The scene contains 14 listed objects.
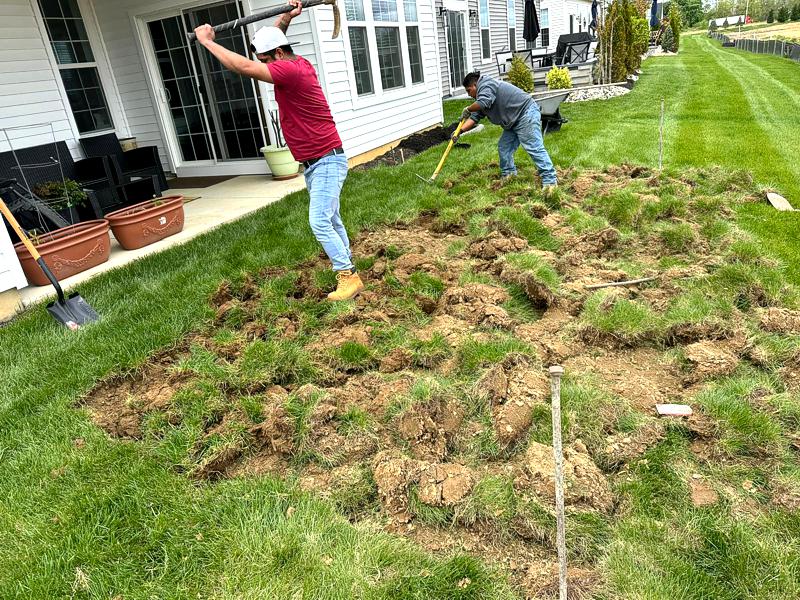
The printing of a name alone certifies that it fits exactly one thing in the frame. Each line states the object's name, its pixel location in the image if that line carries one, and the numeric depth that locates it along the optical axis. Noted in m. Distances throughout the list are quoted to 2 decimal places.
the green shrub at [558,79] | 12.61
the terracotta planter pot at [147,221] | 5.39
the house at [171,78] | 7.27
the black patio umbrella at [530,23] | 18.05
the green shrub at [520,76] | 12.67
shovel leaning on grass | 3.84
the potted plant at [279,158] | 7.70
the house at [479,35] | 14.79
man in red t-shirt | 3.54
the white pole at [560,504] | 1.58
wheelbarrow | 8.84
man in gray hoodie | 6.10
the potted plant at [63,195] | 5.76
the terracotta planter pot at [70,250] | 4.67
